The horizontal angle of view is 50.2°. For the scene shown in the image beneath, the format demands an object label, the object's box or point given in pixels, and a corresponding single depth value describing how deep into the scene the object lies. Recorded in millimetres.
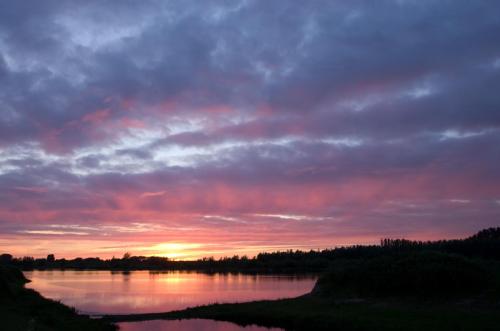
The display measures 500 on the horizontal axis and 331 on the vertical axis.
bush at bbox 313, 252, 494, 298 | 57125
